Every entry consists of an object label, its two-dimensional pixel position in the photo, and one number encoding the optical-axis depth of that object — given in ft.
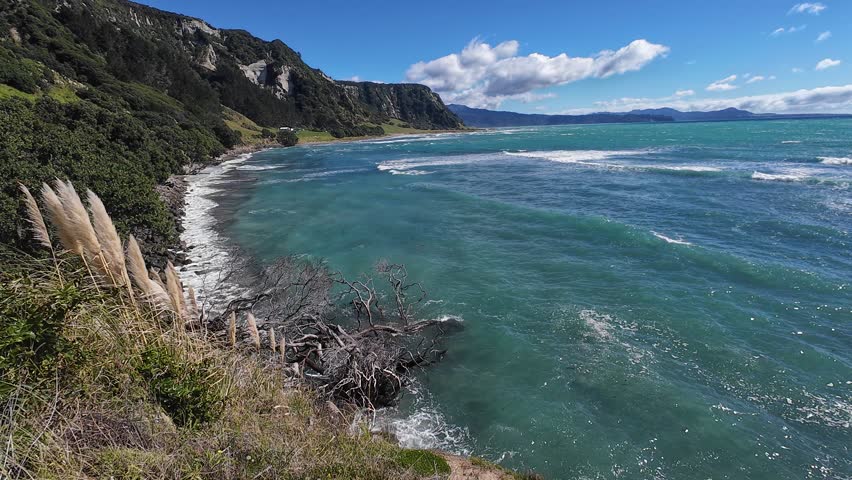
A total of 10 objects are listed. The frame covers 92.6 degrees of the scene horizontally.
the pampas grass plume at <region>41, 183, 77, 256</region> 15.74
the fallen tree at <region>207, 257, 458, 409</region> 38.09
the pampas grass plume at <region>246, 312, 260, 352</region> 26.32
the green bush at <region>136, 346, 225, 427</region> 17.76
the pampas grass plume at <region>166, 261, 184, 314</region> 20.79
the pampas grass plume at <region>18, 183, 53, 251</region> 16.62
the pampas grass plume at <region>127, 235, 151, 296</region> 19.10
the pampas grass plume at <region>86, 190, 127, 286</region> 17.56
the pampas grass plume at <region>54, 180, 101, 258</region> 16.44
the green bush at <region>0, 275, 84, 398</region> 13.42
